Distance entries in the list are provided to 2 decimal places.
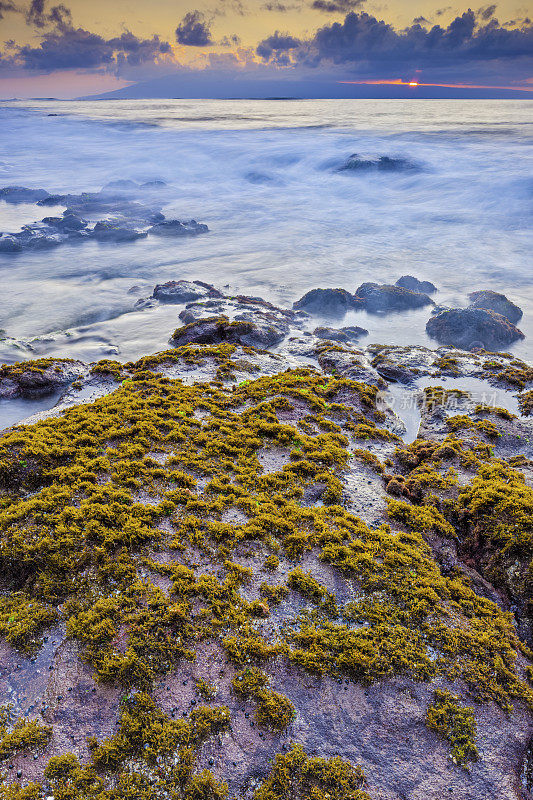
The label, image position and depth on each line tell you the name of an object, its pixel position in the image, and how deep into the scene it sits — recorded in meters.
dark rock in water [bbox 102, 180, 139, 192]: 42.55
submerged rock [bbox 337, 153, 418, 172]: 43.12
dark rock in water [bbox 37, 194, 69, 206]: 36.56
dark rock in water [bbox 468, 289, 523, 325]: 16.92
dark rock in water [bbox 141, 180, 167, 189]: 43.88
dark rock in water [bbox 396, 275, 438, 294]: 19.88
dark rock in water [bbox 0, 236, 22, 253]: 24.48
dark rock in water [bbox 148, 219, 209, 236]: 28.55
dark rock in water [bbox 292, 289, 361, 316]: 17.67
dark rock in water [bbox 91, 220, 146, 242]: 27.03
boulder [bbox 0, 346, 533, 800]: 3.80
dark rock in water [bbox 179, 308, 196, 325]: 15.73
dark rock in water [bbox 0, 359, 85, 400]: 10.38
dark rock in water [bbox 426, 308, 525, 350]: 14.95
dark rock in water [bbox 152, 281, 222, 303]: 18.02
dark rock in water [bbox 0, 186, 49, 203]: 38.38
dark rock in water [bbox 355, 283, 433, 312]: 17.89
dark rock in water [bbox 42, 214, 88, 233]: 28.77
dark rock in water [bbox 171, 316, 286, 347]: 13.27
